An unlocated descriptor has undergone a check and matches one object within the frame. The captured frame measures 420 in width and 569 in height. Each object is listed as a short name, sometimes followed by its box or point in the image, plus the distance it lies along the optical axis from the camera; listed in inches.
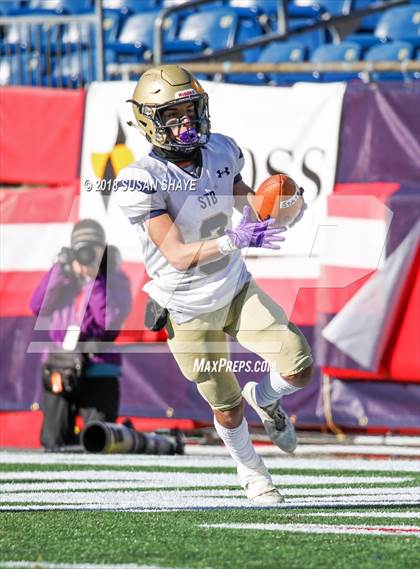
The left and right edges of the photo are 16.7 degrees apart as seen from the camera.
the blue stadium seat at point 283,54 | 455.5
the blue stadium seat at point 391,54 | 433.4
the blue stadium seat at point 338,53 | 447.5
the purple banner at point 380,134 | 340.2
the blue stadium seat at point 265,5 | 491.2
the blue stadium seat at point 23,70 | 423.2
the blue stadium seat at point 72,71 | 421.8
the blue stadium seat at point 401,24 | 465.1
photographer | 327.6
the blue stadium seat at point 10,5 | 555.8
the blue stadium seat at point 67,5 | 534.6
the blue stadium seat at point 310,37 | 474.6
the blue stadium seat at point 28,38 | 417.1
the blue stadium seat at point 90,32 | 415.8
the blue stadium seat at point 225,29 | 479.5
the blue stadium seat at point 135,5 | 530.9
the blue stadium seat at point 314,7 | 480.7
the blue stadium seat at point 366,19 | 484.4
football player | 205.8
